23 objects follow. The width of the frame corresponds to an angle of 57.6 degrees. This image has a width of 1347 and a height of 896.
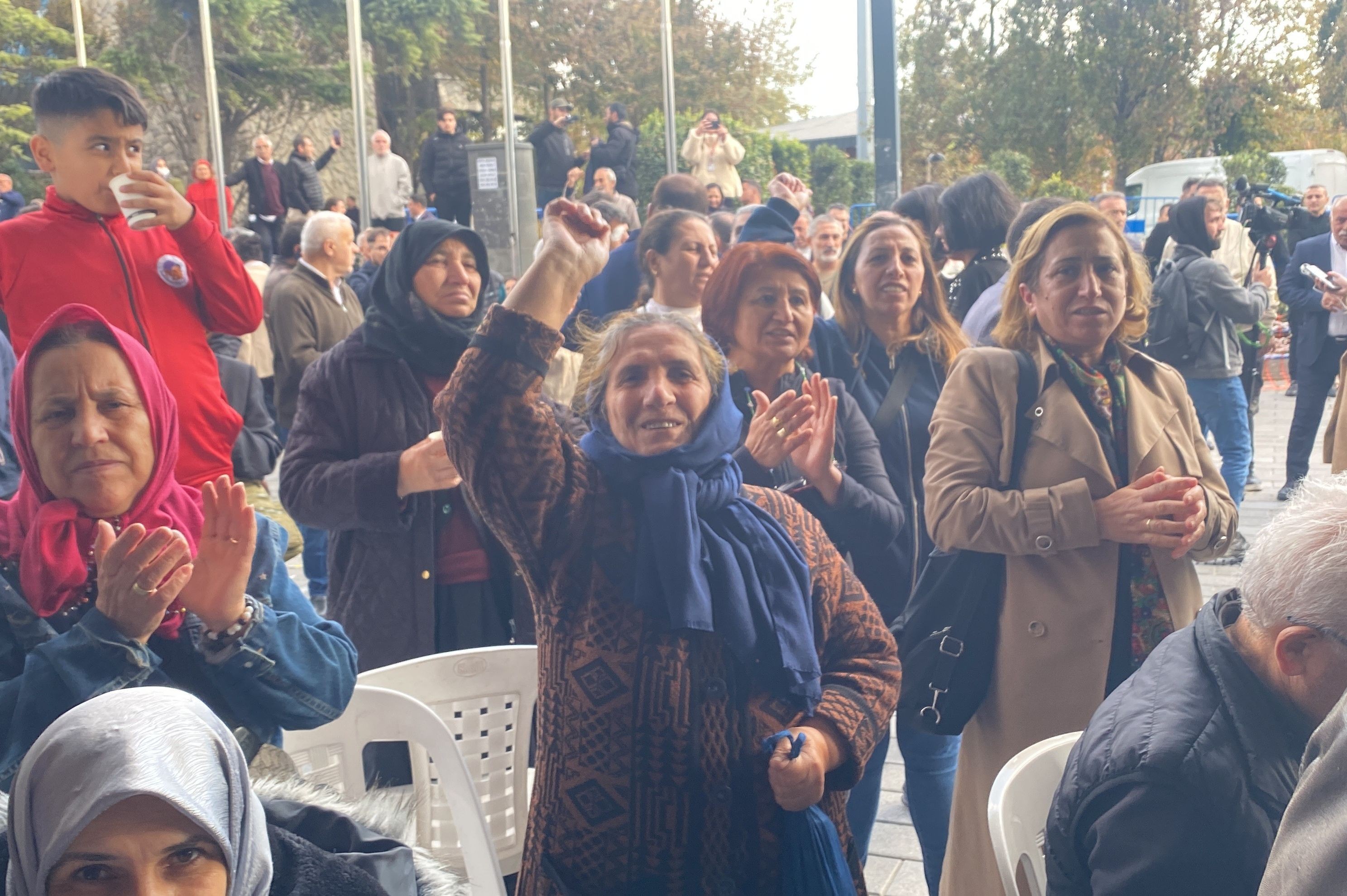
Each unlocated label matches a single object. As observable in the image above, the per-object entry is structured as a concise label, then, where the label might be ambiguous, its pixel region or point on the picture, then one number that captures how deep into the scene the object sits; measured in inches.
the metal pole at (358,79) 560.4
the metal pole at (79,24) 633.6
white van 784.9
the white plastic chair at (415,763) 94.8
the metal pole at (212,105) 604.7
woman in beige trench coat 110.2
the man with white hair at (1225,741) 66.6
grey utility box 564.1
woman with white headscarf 62.2
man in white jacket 626.5
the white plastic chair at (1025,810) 80.5
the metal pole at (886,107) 312.7
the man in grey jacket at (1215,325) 276.4
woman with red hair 118.4
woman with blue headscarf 85.0
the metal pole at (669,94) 623.2
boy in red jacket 129.2
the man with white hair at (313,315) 244.2
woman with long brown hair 134.6
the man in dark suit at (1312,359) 305.7
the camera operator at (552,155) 626.5
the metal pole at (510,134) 550.6
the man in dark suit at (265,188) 592.1
